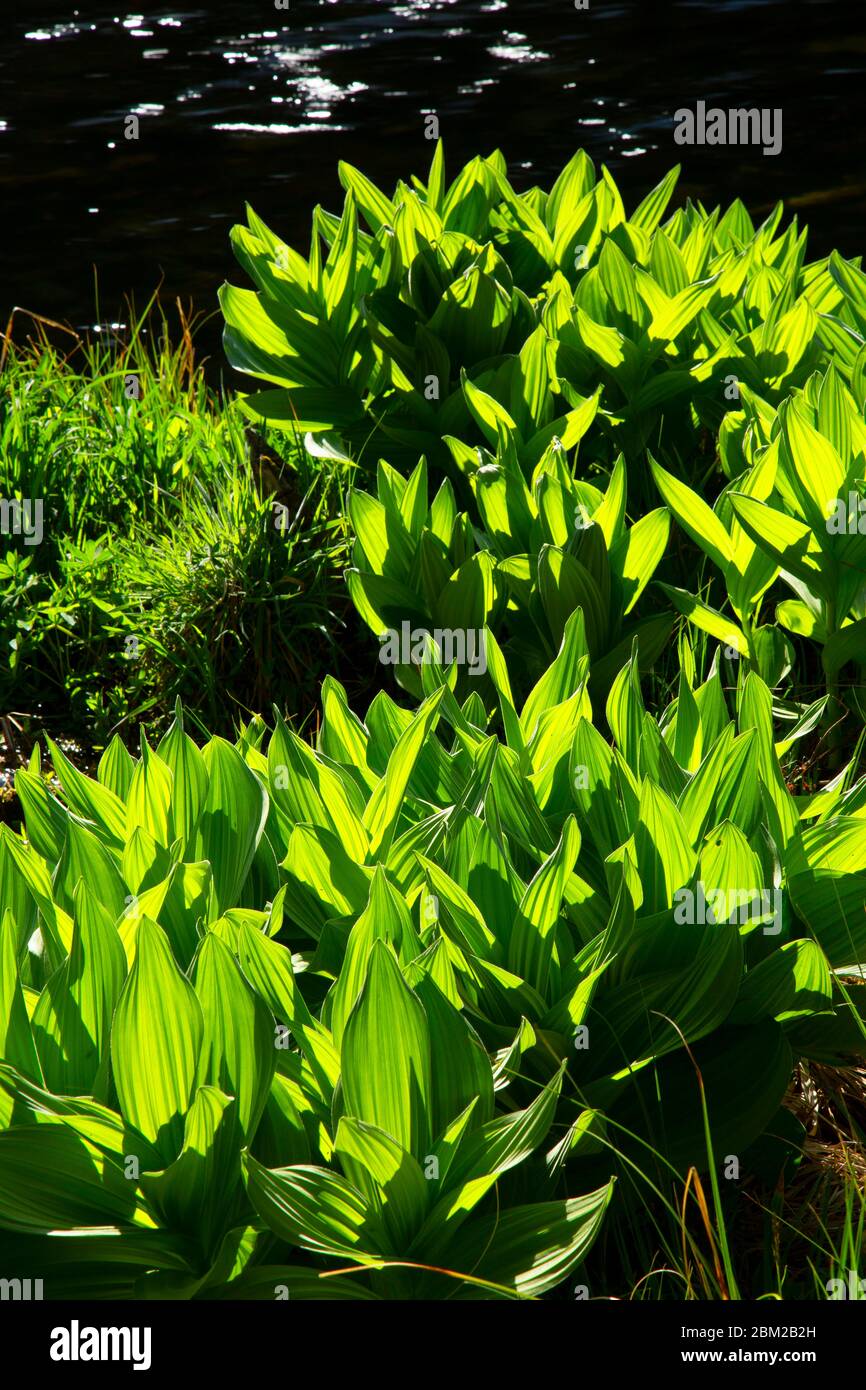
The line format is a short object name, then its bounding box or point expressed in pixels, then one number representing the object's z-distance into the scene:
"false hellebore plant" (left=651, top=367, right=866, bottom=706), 2.66
